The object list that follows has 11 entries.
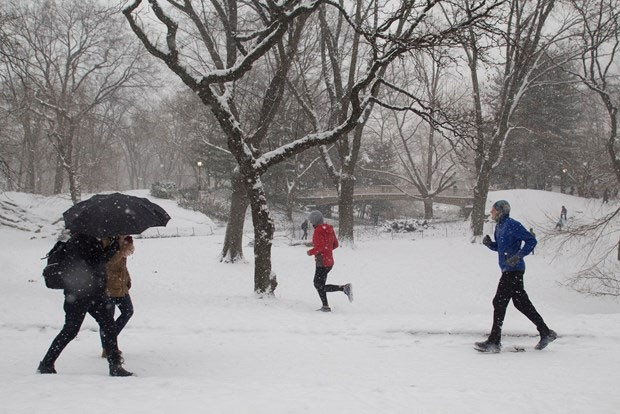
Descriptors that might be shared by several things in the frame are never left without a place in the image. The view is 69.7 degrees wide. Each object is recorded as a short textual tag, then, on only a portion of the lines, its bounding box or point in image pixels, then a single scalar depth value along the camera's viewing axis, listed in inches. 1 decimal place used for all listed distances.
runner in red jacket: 341.7
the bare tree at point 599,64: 534.3
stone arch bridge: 1628.9
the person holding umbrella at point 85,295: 185.2
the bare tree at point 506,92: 769.6
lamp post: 1571.1
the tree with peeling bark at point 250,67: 324.5
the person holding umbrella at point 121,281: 213.8
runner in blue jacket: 230.4
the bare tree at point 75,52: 1004.6
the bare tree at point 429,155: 1108.3
